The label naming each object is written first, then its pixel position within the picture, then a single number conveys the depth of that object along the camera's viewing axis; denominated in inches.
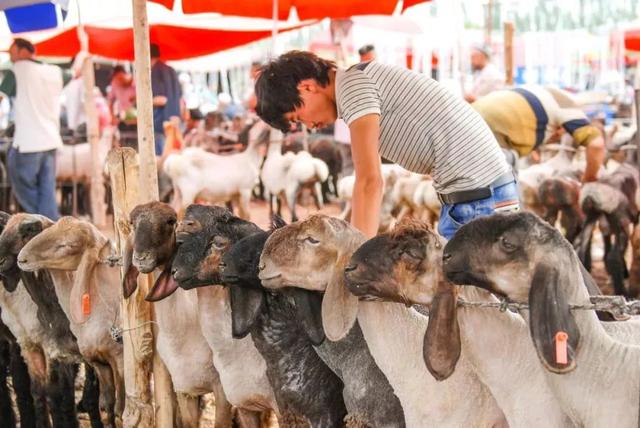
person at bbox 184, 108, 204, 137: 795.0
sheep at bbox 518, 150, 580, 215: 426.0
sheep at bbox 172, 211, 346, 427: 156.4
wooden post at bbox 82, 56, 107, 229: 569.3
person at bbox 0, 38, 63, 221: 438.0
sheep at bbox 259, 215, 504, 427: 134.8
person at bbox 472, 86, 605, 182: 236.2
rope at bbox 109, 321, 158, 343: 189.2
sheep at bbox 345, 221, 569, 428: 126.6
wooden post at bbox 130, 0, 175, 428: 182.1
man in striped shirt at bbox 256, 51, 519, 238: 155.4
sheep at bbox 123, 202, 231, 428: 175.5
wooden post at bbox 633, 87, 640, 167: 196.8
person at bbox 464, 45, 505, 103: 439.2
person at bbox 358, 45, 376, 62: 560.7
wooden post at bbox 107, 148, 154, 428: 183.3
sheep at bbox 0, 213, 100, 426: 196.1
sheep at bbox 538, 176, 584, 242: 405.1
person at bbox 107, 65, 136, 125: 714.2
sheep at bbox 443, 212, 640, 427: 112.7
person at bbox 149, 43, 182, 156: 590.9
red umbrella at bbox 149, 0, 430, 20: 558.9
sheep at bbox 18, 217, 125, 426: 186.5
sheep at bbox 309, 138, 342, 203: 737.0
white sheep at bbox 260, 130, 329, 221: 584.1
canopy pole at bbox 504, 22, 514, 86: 471.2
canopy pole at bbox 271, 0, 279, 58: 500.7
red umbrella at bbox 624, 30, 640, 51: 1131.3
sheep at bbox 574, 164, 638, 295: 377.1
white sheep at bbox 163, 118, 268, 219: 565.9
